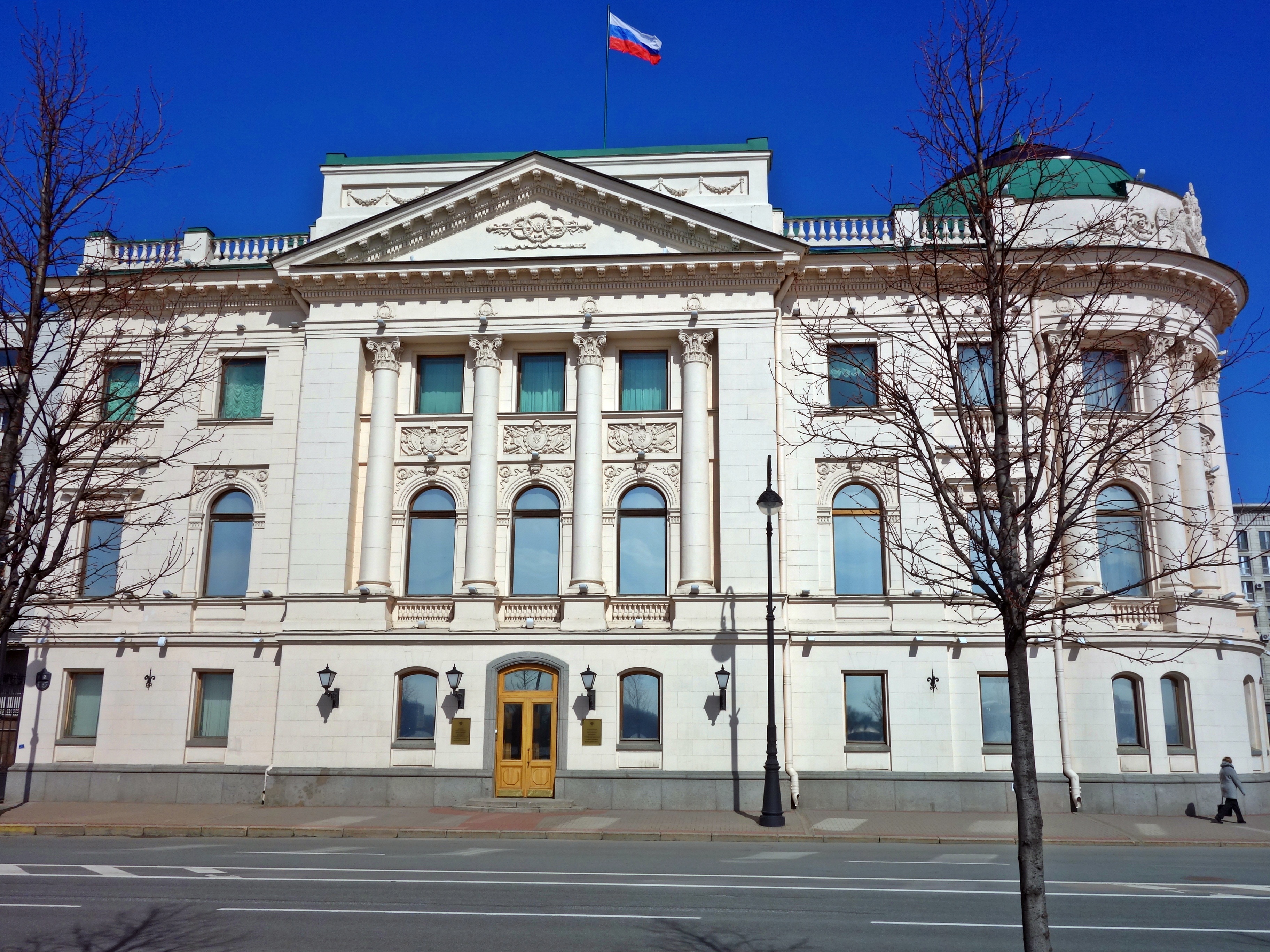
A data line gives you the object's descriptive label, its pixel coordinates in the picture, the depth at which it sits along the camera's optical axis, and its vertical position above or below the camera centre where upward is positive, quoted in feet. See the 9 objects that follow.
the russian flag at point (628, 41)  104.94 +65.87
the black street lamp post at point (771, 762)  76.28 -3.03
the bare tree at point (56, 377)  31.76 +11.32
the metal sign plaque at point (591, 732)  89.56 -1.15
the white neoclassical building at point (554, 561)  89.86 +13.91
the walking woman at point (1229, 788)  83.41 -5.01
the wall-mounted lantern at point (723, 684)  87.76 +2.89
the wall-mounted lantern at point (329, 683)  90.79 +2.76
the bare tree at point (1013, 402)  26.71 +9.58
